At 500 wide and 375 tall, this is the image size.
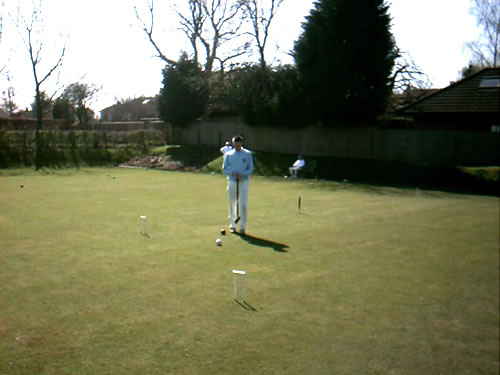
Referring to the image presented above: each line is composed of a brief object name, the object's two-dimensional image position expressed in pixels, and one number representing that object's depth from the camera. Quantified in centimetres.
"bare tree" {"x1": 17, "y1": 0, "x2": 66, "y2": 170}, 3005
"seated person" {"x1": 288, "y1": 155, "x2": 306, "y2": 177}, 2695
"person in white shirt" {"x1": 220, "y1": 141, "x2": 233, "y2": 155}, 1921
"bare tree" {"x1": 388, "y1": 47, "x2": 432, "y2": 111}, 3127
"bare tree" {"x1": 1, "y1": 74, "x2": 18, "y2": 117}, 3410
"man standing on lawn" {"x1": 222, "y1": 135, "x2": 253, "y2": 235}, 1109
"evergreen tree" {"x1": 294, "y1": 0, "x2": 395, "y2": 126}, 2889
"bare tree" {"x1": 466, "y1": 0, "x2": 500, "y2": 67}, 4006
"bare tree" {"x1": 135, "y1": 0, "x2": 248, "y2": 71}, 4309
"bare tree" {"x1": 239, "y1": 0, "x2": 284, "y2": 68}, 3881
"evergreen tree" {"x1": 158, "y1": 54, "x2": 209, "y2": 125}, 4280
